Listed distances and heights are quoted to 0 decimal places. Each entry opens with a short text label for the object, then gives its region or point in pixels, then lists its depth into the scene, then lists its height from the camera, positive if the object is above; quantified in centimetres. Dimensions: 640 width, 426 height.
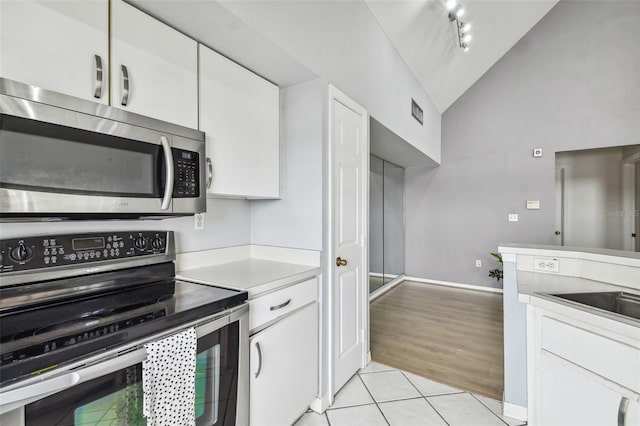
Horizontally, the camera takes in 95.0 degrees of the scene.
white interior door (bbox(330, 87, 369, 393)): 201 -16
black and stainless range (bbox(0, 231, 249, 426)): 73 -35
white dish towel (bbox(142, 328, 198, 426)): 92 -55
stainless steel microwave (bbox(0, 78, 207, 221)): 91 +20
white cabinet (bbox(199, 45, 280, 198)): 154 +49
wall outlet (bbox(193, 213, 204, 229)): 178 -5
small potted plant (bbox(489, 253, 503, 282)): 436 -94
